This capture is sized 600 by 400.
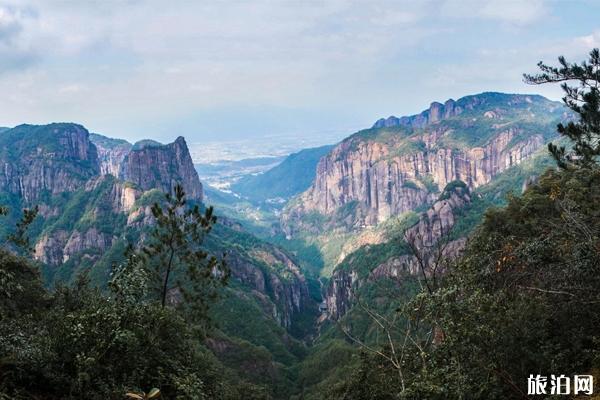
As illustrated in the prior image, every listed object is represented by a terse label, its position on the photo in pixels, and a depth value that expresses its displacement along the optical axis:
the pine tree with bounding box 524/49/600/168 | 24.53
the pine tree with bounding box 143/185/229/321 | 30.92
